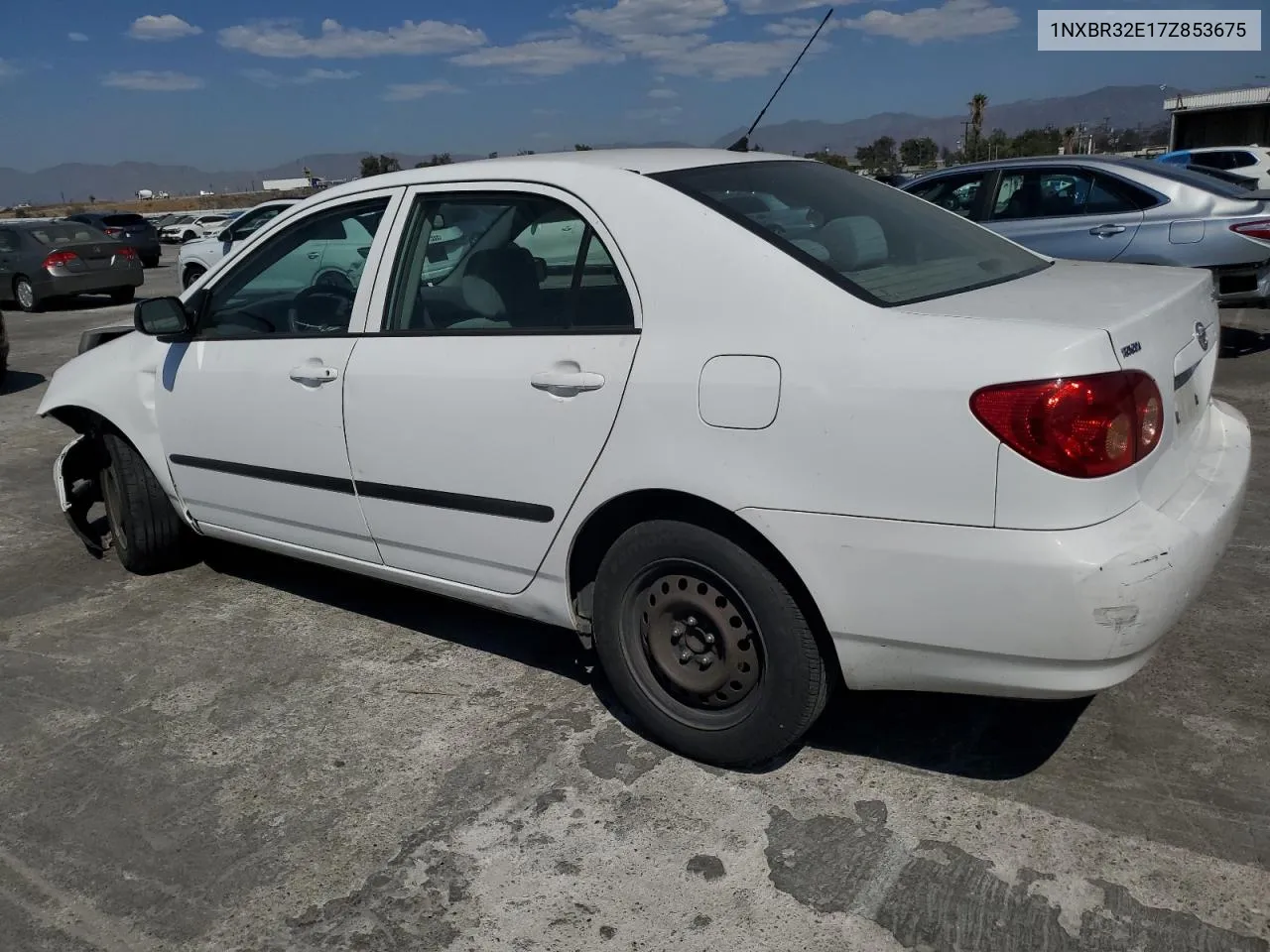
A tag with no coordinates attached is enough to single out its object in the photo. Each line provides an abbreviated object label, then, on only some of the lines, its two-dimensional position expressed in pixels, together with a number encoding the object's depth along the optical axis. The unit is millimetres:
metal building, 35156
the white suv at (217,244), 14639
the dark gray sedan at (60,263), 16531
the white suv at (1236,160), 20828
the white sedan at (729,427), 2377
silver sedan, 7605
